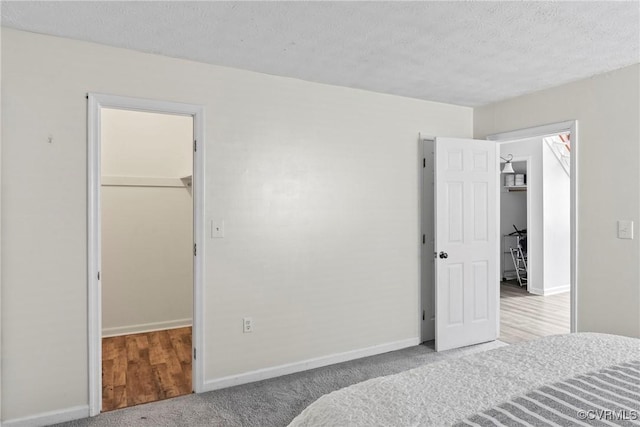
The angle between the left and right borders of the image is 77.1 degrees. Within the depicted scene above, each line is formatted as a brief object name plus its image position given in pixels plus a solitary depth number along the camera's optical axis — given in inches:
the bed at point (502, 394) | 47.6
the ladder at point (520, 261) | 278.2
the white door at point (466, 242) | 147.0
